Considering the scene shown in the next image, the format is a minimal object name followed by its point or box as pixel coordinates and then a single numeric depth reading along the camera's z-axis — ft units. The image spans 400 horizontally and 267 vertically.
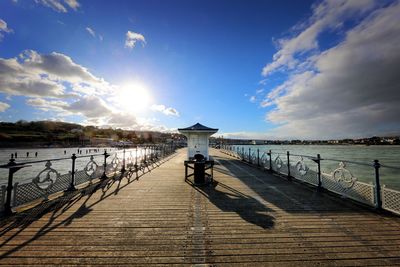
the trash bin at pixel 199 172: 28.04
